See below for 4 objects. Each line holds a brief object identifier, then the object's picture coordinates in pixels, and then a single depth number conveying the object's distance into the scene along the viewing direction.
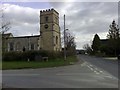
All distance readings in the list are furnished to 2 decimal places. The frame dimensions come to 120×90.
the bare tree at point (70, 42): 30.10
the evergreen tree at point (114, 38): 30.50
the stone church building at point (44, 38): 34.97
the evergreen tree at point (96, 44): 48.16
